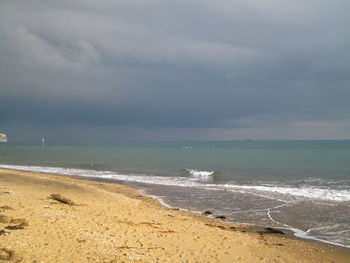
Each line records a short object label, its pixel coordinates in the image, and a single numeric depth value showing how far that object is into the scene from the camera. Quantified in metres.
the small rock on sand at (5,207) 12.24
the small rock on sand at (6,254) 7.46
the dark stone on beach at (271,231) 12.69
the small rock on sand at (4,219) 10.23
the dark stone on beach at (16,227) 9.65
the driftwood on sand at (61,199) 15.67
